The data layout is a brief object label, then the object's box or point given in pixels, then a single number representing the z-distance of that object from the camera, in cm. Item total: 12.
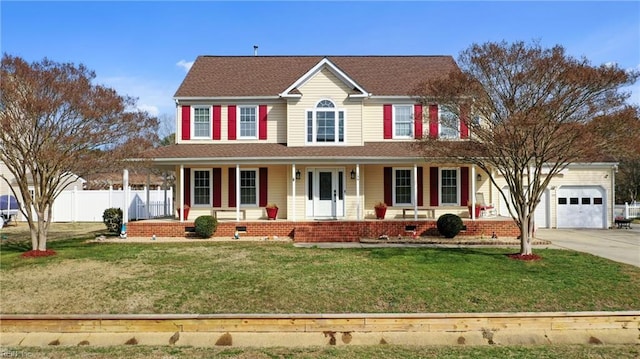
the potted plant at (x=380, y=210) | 1834
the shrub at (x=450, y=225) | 1630
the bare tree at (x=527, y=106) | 1095
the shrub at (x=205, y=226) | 1677
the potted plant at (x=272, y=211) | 1852
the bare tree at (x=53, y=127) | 1221
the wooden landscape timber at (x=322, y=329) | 730
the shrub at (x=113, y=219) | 1914
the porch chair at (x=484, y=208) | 1881
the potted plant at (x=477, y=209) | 1813
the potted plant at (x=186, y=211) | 1873
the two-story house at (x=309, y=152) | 1862
